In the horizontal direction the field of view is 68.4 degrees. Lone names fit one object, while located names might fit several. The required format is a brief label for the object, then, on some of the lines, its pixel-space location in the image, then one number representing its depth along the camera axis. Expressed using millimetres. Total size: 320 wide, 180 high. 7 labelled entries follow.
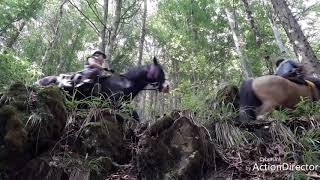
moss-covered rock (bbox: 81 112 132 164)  2892
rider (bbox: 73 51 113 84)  4471
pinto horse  4428
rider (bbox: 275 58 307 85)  3978
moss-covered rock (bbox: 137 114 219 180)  2589
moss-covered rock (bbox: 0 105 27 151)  2604
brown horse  3691
